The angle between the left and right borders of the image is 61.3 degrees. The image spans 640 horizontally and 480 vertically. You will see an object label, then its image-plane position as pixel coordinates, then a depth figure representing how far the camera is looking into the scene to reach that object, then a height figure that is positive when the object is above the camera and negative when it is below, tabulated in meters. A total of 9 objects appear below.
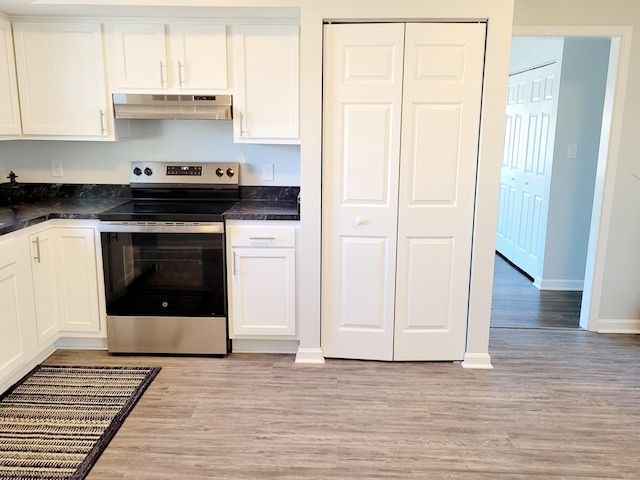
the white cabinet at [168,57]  3.17 +0.47
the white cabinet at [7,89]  3.15 +0.27
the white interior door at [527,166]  4.85 -0.24
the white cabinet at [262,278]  3.21 -0.83
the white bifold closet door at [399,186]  2.92 -0.26
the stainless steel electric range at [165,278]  3.16 -0.84
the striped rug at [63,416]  2.31 -1.37
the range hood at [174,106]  3.21 +0.18
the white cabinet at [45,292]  2.83 -0.89
